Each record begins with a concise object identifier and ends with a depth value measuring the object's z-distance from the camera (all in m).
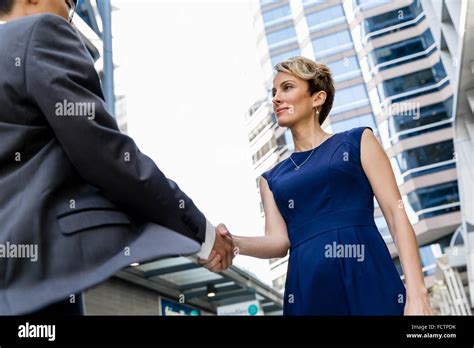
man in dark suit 1.34
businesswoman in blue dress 2.04
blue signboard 13.76
